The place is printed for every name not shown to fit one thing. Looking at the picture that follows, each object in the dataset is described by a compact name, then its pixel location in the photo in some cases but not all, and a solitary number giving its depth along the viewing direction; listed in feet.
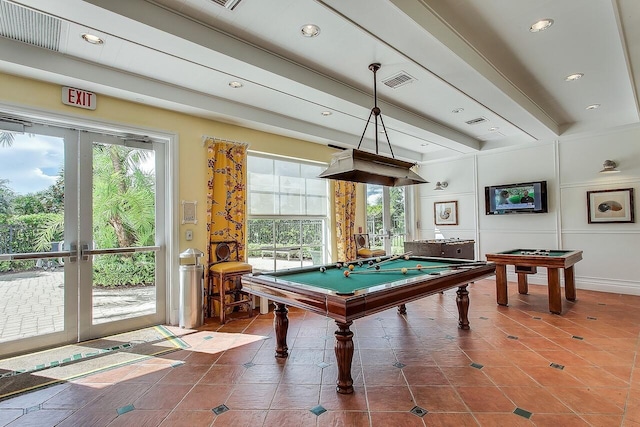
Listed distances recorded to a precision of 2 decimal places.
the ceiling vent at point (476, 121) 16.57
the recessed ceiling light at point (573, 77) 11.90
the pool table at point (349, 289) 7.15
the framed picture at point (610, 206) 16.67
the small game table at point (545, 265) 13.47
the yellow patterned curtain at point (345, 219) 19.19
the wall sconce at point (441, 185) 24.14
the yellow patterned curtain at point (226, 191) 14.06
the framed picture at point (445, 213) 23.61
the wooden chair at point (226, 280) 13.23
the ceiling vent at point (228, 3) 7.54
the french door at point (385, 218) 22.93
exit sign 10.51
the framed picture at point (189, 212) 13.35
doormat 8.50
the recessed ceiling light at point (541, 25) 8.68
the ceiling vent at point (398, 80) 11.37
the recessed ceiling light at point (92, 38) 8.53
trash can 12.55
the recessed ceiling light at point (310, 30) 8.56
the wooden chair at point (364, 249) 18.88
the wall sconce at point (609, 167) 16.53
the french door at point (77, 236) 10.23
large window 16.14
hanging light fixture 9.86
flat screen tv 19.24
